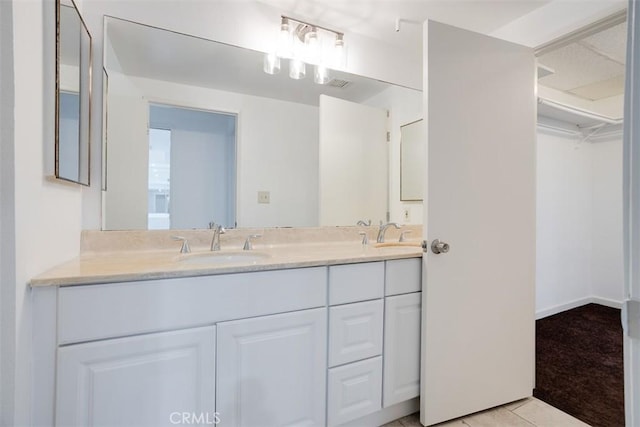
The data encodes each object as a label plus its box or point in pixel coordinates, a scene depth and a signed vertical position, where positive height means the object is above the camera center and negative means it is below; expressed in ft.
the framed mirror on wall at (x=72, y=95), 3.44 +1.55
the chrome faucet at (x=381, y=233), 6.53 -0.41
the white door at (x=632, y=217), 1.58 +0.00
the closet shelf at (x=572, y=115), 8.34 +3.22
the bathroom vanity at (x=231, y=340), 2.96 -1.56
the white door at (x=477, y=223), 4.74 -0.12
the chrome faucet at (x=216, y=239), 5.05 -0.44
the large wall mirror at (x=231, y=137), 4.79 +1.51
